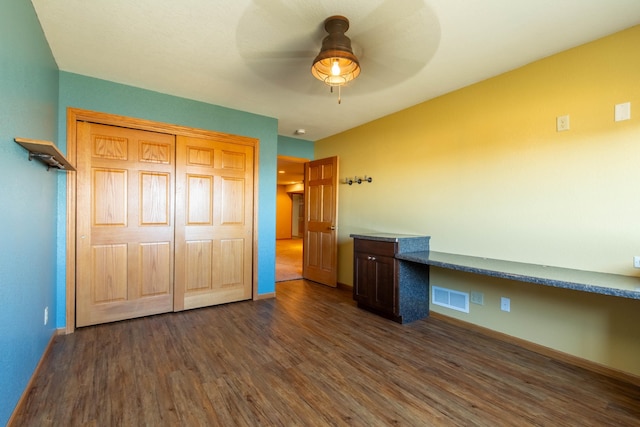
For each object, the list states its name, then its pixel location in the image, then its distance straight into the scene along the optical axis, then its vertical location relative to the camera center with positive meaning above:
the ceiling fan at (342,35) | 1.90 +1.36
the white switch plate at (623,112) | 2.09 +0.76
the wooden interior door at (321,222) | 4.57 -0.11
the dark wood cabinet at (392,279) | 3.14 -0.73
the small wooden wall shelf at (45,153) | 1.64 +0.40
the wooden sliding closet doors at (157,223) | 2.93 -0.10
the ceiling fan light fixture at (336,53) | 1.97 +1.10
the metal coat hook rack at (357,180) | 4.22 +0.54
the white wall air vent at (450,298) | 3.05 -0.91
